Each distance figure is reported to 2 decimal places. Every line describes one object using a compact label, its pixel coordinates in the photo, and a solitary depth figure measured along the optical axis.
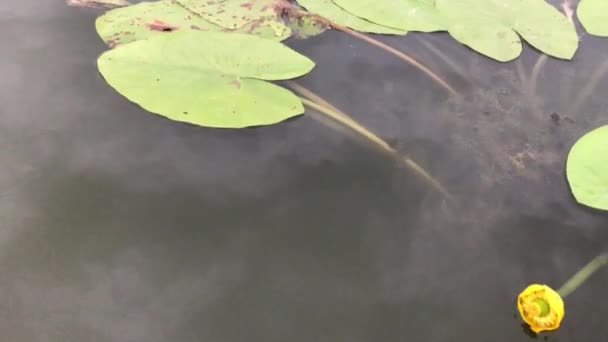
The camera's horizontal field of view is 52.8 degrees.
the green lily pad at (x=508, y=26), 1.56
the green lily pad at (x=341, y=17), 1.57
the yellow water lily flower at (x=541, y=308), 0.99
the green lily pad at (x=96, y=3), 1.53
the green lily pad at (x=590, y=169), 1.24
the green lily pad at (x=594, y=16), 1.65
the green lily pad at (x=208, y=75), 1.30
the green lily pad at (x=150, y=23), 1.46
